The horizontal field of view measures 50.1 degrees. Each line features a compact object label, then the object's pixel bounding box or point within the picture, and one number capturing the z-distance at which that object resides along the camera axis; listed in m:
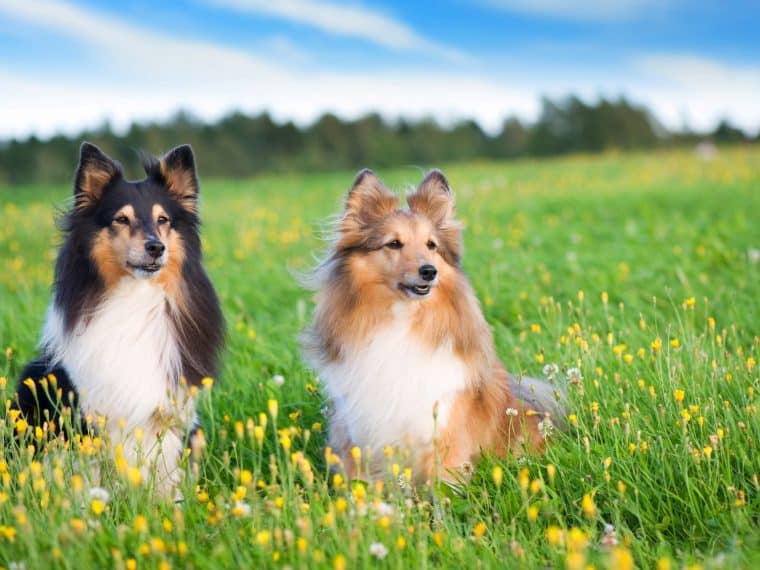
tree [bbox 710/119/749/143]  37.28
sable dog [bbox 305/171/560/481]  4.02
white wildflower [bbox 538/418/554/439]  4.00
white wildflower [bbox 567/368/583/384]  4.08
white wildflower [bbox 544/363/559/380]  4.29
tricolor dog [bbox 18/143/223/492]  4.16
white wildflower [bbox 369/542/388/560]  2.90
